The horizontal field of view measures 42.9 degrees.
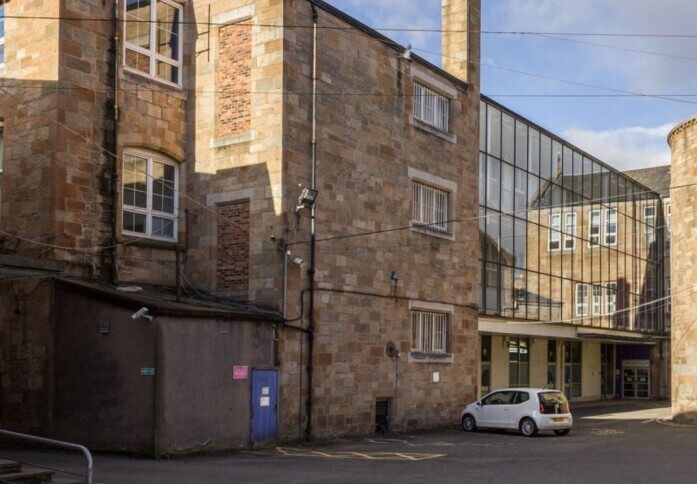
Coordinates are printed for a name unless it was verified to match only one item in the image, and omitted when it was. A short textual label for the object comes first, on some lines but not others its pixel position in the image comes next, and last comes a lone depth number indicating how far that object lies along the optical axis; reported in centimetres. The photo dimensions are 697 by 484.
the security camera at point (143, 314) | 1743
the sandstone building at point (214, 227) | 1841
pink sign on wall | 1933
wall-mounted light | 2114
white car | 2489
